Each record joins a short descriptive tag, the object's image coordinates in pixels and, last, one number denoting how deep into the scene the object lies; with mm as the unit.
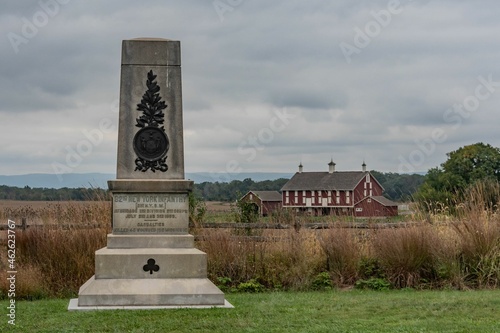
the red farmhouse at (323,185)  62594
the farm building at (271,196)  66500
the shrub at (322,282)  15462
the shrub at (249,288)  15242
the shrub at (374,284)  15242
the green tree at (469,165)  62962
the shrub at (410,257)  15422
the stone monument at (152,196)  12328
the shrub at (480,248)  15328
